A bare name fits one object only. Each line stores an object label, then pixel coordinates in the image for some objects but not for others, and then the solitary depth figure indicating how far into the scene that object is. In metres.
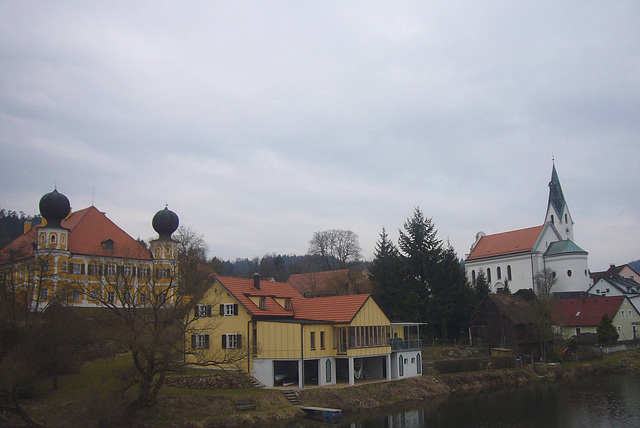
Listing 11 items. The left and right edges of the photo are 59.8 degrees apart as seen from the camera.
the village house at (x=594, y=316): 61.19
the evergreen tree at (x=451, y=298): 55.78
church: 79.69
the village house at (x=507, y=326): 52.44
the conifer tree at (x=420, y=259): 55.75
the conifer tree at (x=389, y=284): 56.12
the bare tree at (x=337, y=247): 88.06
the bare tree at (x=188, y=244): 54.72
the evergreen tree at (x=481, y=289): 66.88
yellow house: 35.31
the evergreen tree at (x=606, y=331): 58.22
